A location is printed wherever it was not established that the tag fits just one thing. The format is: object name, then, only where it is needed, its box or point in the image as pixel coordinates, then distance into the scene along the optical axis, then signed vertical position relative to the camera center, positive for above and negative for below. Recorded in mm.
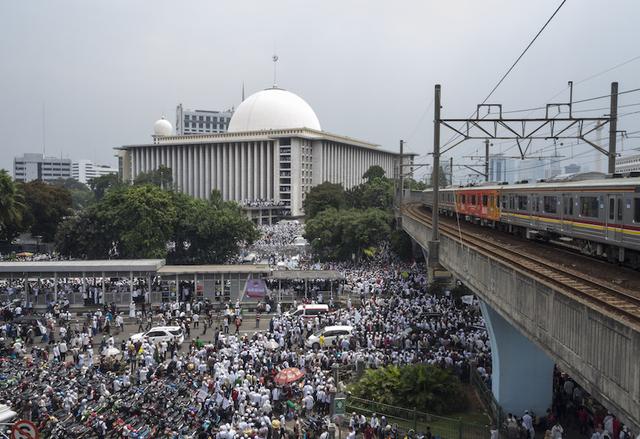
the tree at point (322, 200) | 68625 -133
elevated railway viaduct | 7078 -1961
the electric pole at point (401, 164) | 44812 +2632
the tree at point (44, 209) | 59562 -1057
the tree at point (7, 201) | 41062 -173
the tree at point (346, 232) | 48031 -2771
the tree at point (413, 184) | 95450 +2610
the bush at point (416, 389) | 19031 -6268
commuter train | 13344 -369
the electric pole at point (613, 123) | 18594 +2420
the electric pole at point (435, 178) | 17828 +672
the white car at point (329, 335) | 24953 -5805
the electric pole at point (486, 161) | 37538 +2475
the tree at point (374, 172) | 104019 +4794
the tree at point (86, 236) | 46500 -2972
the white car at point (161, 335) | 25062 -5866
